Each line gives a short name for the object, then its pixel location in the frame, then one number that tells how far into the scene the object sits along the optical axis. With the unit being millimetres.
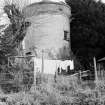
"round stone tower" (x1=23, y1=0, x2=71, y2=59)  21453
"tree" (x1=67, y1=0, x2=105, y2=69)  21703
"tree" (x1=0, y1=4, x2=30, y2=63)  15996
